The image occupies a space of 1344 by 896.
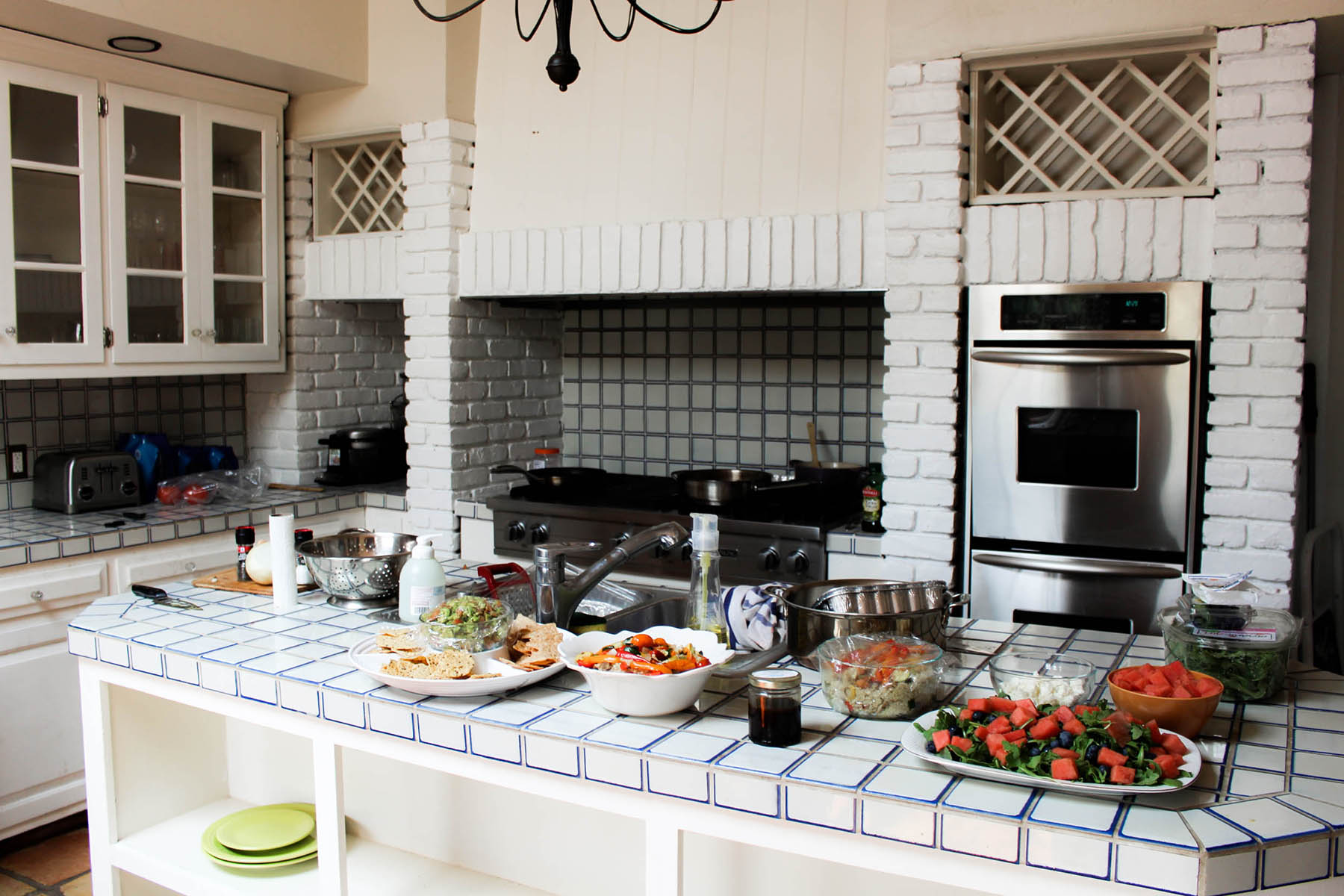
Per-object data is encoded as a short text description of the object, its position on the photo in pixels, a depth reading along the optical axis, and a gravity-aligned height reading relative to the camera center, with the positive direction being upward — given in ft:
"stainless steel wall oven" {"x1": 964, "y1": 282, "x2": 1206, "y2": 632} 9.32 -0.53
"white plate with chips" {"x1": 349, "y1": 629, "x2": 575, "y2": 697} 5.85 -1.61
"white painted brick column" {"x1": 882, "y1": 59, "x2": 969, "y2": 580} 9.94 +0.75
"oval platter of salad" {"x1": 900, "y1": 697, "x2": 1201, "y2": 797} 4.55 -1.58
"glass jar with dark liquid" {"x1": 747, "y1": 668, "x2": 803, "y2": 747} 5.19 -1.55
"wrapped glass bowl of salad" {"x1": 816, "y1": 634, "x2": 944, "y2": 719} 5.53 -1.50
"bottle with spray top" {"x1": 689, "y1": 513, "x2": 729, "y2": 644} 6.44 -1.15
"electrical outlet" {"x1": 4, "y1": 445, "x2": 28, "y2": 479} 12.41 -0.89
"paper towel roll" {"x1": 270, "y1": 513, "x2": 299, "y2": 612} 7.66 -1.28
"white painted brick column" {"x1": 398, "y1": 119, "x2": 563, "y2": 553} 12.75 +0.46
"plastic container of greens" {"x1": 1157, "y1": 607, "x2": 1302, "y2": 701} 5.71 -1.40
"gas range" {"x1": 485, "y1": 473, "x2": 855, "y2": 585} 10.77 -1.43
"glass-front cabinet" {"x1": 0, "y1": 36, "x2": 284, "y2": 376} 11.33 +1.80
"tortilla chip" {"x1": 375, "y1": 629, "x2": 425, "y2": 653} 6.39 -1.52
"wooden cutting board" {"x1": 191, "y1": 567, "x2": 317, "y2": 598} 8.41 -1.58
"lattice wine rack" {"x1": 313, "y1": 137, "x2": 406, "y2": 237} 14.02 +2.68
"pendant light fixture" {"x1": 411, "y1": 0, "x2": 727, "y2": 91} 6.17 +1.91
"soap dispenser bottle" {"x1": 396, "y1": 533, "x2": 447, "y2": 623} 7.13 -1.30
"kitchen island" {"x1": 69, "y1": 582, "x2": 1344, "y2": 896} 4.38 -1.87
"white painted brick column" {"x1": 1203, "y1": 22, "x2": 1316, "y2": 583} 8.73 +0.84
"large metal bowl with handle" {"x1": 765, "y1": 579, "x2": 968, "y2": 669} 6.22 -1.35
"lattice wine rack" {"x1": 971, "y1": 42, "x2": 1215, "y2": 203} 9.43 +2.45
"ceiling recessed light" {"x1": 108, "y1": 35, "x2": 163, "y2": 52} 11.50 +3.67
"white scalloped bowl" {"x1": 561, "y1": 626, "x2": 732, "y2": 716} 5.45 -1.55
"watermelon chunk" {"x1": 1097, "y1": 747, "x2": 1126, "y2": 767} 4.58 -1.57
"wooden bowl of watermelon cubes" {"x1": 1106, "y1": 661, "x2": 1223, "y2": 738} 5.15 -1.48
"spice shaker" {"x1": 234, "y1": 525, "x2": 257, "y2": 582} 8.51 -1.24
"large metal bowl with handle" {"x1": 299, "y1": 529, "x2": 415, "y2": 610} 7.89 -1.39
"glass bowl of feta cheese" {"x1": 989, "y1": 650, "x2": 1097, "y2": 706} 5.37 -1.47
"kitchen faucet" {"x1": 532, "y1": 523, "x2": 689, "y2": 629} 6.97 -1.19
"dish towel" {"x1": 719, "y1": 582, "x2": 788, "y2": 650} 6.81 -1.47
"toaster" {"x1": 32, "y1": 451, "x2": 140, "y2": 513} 12.12 -1.11
